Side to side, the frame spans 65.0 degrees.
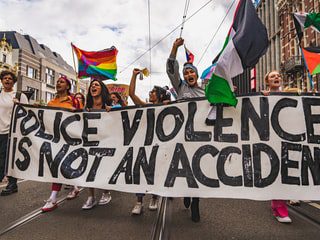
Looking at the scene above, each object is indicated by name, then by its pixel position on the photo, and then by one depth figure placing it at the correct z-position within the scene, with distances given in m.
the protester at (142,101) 3.38
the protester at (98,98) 3.72
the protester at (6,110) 4.16
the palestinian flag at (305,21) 4.53
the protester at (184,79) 3.29
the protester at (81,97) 5.62
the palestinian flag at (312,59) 4.16
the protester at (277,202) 3.01
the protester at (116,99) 5.17
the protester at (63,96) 3.79
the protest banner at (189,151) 2.78
